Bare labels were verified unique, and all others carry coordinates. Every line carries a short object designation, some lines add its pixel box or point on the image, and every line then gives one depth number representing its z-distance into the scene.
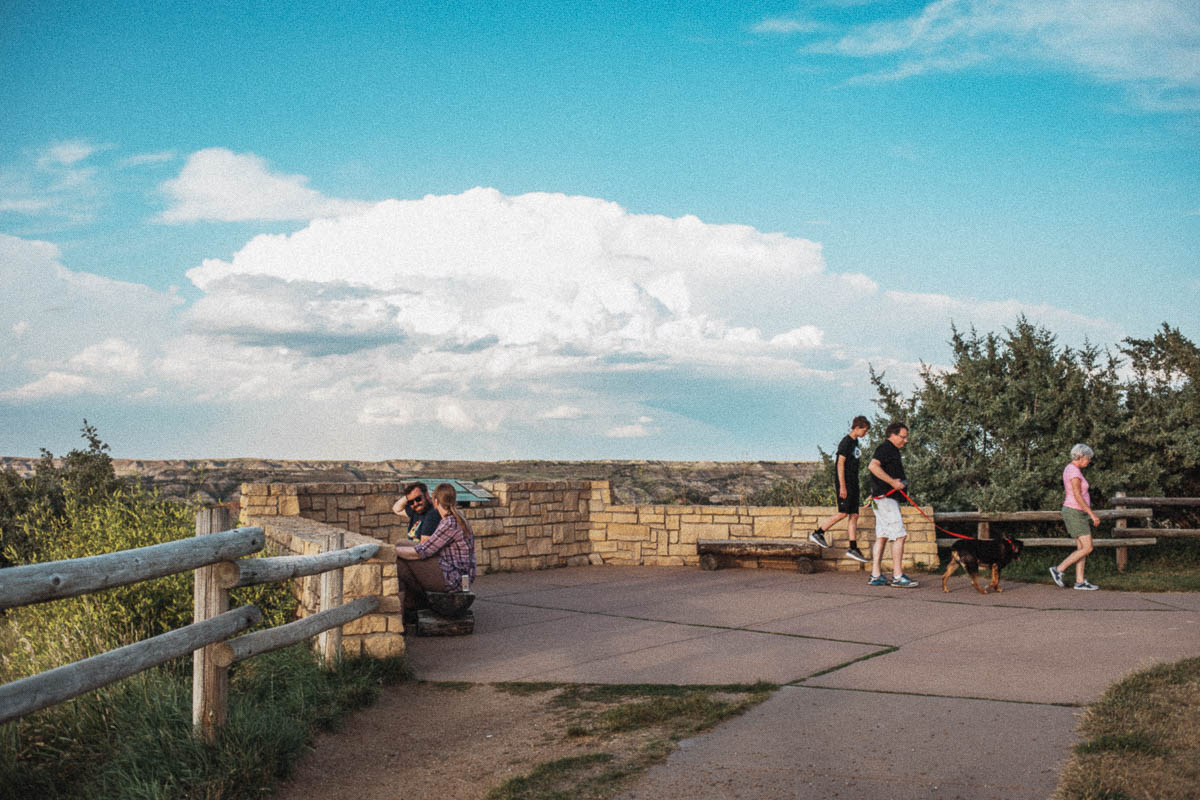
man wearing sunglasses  10.50
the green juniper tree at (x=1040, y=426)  14.98
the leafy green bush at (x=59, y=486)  15.62
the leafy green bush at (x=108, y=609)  7.52
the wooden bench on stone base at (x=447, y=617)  8.78
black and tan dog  10.81
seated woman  8.90
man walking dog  11.36
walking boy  12.01
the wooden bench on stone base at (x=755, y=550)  12.96
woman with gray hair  11.09
